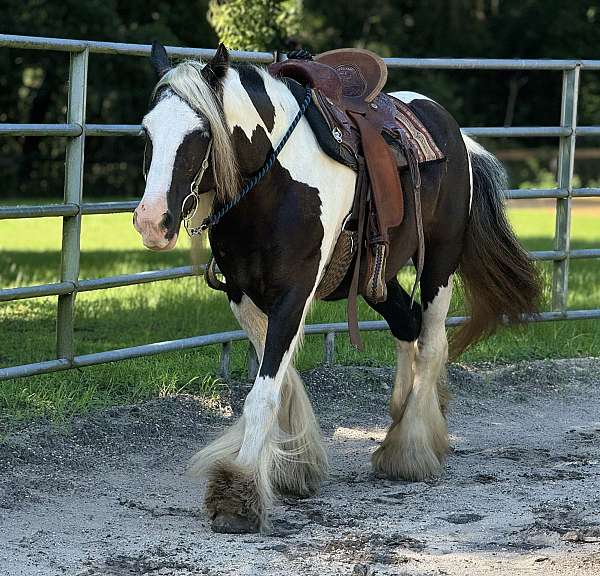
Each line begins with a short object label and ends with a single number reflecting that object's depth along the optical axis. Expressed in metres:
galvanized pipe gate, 9.21
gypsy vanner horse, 6.94
